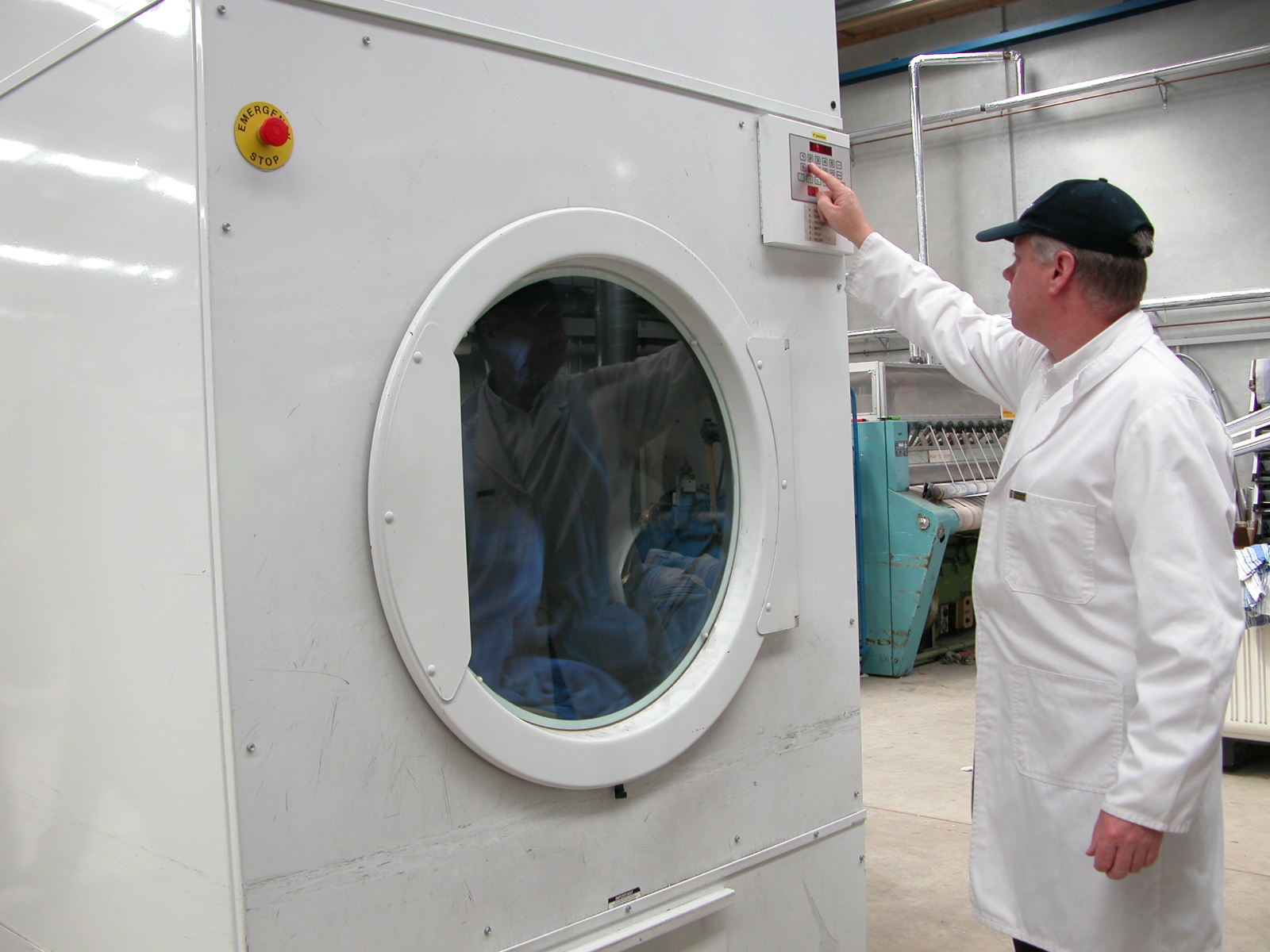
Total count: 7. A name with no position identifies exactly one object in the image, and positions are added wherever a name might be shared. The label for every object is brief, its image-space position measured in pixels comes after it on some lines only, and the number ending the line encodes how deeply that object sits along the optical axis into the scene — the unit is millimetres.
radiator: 3215
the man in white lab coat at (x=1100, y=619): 1271
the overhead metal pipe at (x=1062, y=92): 5426
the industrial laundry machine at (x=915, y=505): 4652
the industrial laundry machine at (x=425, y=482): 1060
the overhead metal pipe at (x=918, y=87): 6215
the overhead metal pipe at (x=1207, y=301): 5445
